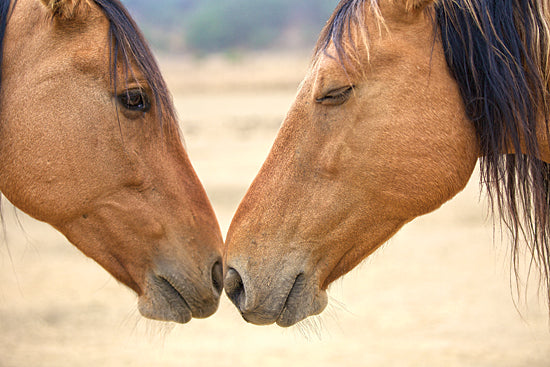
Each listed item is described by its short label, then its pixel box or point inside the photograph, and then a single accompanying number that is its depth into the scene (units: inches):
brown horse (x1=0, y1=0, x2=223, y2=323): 218.7
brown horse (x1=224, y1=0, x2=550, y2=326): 193.9
